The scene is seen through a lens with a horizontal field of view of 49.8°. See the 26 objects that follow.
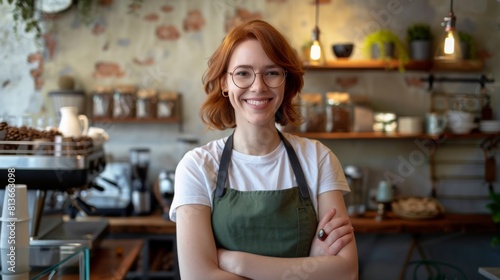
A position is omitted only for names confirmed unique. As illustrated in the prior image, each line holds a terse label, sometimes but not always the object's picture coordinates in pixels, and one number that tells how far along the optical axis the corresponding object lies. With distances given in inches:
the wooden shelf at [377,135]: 157.6
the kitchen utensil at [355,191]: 156.6
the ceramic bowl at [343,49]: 155.1
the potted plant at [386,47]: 156.9
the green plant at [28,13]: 132.4
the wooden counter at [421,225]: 147.7
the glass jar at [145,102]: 161.3
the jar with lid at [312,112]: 160.4
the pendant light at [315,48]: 132.7
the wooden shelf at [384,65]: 157.2
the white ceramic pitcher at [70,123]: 100.3
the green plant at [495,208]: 140.6
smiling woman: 61.9
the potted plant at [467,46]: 158.7
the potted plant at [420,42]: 158.1
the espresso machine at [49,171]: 86.2
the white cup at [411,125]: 159.6
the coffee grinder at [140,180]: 155.0
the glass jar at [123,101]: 161.3
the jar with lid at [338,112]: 160.4
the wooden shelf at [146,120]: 161.0
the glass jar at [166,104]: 161.2
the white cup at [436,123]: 159.9
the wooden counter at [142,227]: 143.8
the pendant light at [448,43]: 96.1
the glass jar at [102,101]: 160.2
